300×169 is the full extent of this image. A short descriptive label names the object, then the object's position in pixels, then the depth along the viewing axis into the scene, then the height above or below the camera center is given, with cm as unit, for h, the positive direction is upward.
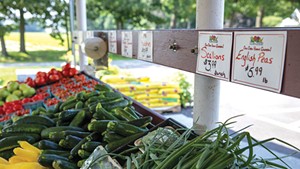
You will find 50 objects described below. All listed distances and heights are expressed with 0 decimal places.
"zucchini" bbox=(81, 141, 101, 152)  132 -49
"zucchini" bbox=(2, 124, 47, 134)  162 -52
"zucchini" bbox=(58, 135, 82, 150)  141 -51
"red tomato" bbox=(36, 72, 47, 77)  364 -51
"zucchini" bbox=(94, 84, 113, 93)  220 -41
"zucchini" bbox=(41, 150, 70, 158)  136 -54
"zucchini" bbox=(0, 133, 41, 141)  159 -54
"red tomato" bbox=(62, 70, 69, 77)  358 -48
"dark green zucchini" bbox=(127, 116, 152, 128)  148 -44
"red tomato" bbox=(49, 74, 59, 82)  353 -53
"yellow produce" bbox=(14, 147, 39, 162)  139 -56
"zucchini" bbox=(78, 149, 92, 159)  131 -52
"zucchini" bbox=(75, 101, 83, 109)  181 -44
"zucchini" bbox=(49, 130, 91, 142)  147 -50
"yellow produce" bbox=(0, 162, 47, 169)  131 -58
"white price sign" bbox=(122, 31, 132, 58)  181 -7
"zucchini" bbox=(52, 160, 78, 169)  126 -55
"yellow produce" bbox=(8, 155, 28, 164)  139 -58
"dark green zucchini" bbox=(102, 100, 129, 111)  170 -42
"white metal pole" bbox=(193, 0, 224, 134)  109 -21
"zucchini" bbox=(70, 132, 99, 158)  135 -50
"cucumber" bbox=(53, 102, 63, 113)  196 -50
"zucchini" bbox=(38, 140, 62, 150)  143 -53
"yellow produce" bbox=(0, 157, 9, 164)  141 -60
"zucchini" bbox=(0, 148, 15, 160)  151 -61
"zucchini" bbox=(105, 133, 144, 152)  128 -47
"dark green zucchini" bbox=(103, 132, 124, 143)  135 -46
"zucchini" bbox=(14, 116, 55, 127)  168 -49
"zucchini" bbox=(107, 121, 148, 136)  138 -44
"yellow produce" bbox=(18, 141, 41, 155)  143 -55
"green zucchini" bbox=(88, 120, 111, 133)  145 -45
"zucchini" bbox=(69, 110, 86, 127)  160 -46
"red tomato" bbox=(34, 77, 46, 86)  356 -57
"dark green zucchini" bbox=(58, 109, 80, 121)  167 -46
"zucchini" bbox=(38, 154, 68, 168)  131 -55
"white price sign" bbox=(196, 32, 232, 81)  88 -6
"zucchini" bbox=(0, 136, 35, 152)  153 -55
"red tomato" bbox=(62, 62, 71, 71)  365 -42
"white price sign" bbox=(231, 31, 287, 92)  69 -6
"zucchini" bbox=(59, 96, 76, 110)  193 -45
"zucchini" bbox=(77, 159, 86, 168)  128 -55
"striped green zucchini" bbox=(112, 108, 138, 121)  158 -43
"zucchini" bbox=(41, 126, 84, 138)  153 -49
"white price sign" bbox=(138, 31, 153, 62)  146 -6
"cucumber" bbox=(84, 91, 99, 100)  194 -40
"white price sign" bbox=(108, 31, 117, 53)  222 -7
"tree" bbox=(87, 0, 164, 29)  1169 +84
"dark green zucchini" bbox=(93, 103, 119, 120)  153 -41
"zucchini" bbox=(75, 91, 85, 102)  195 -42
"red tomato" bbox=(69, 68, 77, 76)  355 -46
